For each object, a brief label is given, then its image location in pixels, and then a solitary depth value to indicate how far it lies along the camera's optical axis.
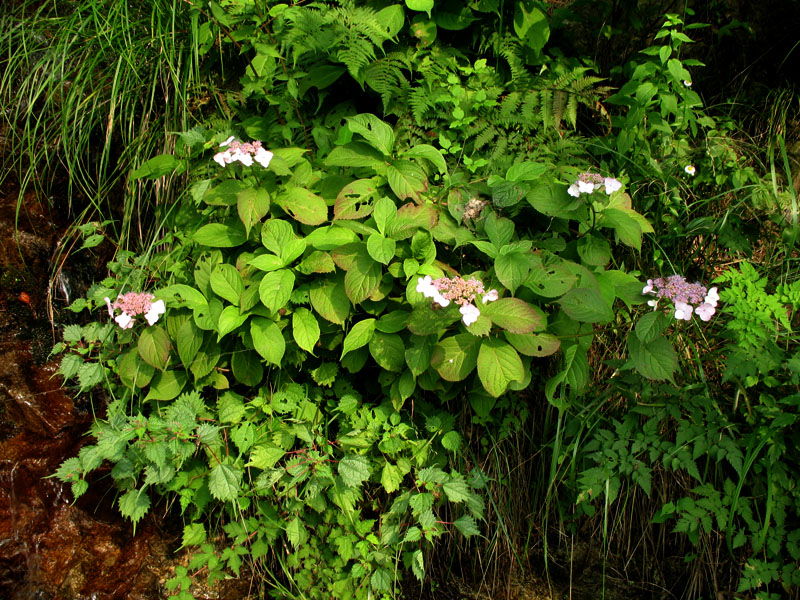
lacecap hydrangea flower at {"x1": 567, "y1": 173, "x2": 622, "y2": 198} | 1.58
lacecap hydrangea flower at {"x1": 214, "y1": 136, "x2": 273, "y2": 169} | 1.62
